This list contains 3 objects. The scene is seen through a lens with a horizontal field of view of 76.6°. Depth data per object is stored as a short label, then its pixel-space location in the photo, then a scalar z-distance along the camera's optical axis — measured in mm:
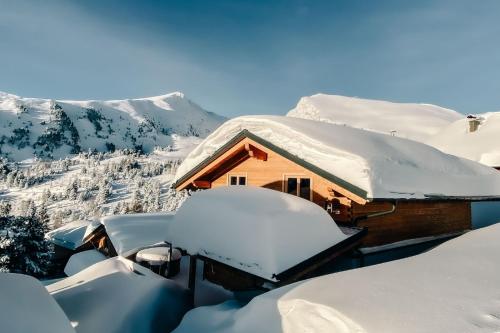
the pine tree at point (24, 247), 20828
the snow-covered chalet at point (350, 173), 9281
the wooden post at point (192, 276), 9227
